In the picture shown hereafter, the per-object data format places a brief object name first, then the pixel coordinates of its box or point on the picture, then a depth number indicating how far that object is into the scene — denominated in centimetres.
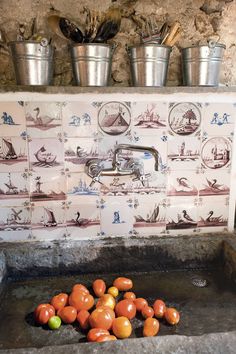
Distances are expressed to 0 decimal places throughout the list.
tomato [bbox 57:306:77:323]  116
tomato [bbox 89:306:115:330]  109
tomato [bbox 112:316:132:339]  107
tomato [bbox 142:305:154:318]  117
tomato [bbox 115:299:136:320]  117
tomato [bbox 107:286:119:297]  131
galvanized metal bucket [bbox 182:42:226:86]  135
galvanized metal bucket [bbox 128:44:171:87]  131
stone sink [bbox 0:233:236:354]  115
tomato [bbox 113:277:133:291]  134
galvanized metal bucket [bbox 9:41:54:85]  127
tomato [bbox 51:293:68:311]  121
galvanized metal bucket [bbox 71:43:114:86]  128
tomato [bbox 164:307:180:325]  114
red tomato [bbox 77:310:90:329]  114
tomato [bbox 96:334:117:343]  99
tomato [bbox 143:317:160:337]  108
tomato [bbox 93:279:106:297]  131
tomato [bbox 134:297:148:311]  121
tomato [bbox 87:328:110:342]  102
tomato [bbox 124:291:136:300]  126
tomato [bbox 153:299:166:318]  117
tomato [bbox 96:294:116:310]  121
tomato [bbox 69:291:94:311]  120
